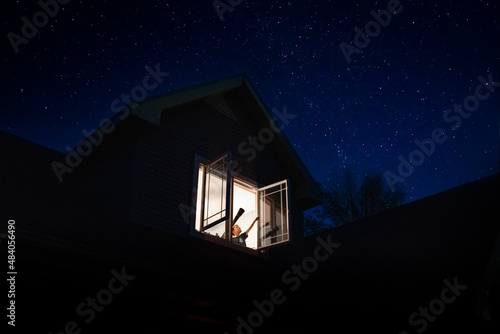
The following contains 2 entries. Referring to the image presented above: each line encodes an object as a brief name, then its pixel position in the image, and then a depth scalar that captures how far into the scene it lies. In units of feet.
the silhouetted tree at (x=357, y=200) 75.36
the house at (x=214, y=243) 14.79
